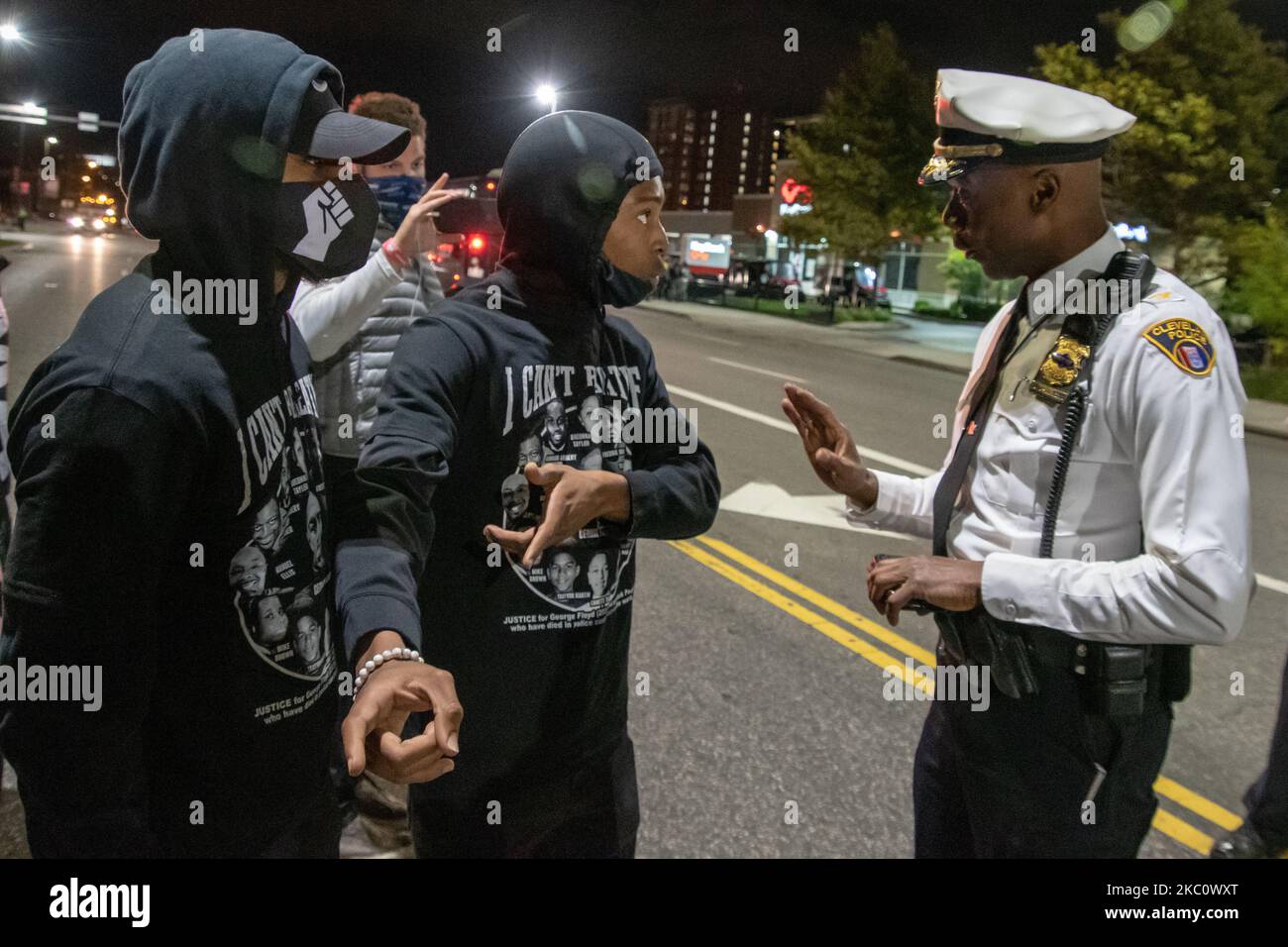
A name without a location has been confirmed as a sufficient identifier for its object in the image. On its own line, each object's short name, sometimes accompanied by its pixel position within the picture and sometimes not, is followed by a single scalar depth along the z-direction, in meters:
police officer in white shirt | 1.64
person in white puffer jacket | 2.94
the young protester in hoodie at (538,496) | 1.83
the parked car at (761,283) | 34.09
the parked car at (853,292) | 31.84
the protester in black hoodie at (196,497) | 1.23
